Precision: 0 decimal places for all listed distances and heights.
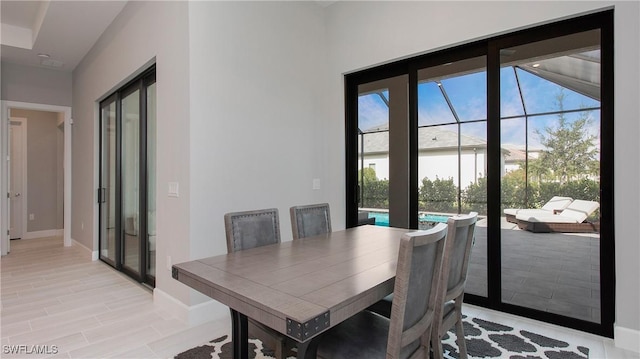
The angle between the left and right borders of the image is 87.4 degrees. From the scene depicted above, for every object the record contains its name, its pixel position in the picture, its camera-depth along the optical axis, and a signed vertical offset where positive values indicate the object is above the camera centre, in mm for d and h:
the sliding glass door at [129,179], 3607 +2
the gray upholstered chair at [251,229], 2049 -330
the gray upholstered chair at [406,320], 1234 -574
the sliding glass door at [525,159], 2529 +166
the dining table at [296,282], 1117 -433
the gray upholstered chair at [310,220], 2556 -333
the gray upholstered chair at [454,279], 1615 -535
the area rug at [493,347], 2186 -1153
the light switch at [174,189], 2857 -87
